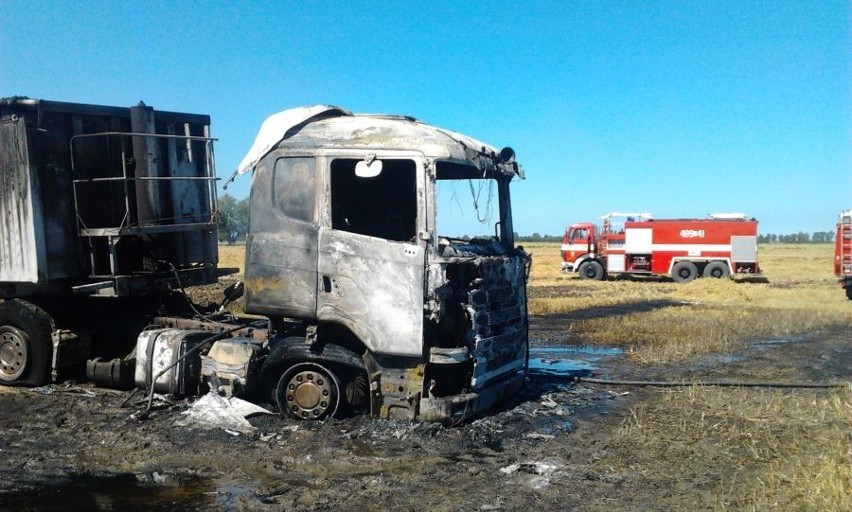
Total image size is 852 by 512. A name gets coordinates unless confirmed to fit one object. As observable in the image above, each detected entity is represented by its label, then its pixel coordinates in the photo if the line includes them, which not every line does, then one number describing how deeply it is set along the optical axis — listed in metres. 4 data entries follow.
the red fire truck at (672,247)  27.42
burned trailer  7.42
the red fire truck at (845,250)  19.48
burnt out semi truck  6.15
